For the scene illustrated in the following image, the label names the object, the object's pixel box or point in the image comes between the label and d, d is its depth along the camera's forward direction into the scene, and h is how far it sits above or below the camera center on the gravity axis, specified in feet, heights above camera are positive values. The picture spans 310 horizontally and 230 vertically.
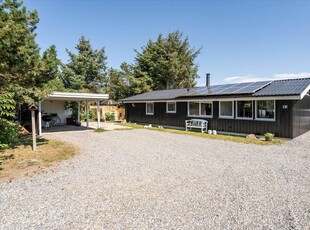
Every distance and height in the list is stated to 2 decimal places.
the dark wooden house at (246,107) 34.65 +0.76
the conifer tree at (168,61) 101.14 +25.61
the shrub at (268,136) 33.40 -4.27
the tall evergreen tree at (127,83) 98.50 +14.52
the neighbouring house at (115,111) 81.04 +0.38
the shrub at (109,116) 79.31 -1.62
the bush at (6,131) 17.11 -1.54
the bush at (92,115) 78.38 -1.12
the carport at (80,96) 40.09 +3.42
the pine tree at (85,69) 93.20 +21.11
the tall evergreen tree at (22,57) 22.12 +6.82
